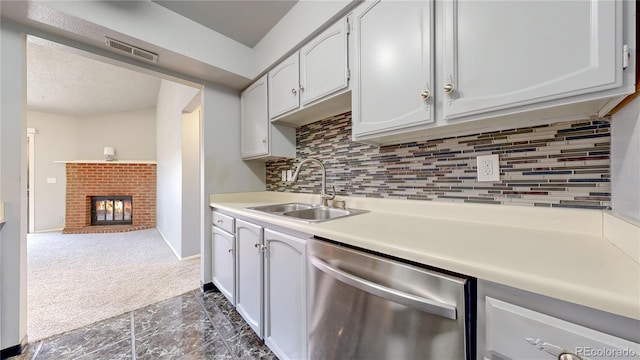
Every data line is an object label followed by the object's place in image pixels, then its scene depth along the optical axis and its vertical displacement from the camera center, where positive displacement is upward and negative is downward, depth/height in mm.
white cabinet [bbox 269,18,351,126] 1368 +673
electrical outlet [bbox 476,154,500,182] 1047 +53
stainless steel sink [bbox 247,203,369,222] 1589 -233
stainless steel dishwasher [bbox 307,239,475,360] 613 -414
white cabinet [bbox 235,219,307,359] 1151 -618
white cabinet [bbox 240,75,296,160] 2041 +436
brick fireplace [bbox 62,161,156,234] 4883 -194
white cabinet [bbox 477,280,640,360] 428 -308
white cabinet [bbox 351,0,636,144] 641 +407
